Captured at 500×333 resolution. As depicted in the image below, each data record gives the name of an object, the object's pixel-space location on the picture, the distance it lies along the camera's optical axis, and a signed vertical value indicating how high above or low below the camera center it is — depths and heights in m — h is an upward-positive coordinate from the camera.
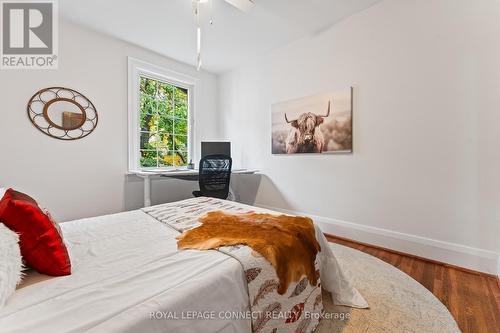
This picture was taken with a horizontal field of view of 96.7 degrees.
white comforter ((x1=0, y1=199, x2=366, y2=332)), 0.65 -0.45
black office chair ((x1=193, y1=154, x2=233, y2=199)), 3.09 -0.18
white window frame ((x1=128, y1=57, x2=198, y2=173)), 3.20 +0.96
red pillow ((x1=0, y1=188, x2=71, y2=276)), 0.87 -0.30
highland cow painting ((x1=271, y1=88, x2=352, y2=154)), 2.74 +0.54
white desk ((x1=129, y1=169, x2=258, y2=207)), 2.95 -0.16
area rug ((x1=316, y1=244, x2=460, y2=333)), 1.33 -0.96
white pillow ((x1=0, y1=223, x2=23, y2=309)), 0.70 -0.35
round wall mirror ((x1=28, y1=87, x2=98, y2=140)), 2.50 +0.59
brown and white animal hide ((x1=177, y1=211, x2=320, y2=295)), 1.10 -0.40
